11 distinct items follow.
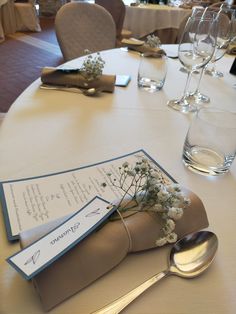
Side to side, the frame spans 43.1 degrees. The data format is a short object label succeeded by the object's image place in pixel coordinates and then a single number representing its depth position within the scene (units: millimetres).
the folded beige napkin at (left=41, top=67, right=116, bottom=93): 941
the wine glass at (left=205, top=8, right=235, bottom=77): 1141
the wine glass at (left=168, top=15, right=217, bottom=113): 853
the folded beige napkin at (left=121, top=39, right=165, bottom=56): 1379
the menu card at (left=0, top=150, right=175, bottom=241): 485
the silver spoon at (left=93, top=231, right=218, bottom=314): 398
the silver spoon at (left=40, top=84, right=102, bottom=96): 928
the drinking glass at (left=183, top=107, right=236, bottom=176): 658
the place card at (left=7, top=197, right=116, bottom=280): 349
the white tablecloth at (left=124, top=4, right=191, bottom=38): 2910
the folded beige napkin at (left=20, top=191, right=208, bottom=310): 359
